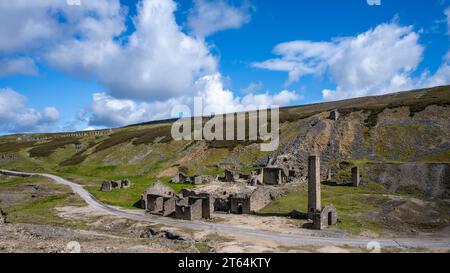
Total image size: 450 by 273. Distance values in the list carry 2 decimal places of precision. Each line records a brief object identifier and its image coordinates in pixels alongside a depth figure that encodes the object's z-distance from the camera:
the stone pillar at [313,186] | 43.66
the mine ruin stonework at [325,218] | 39.62
